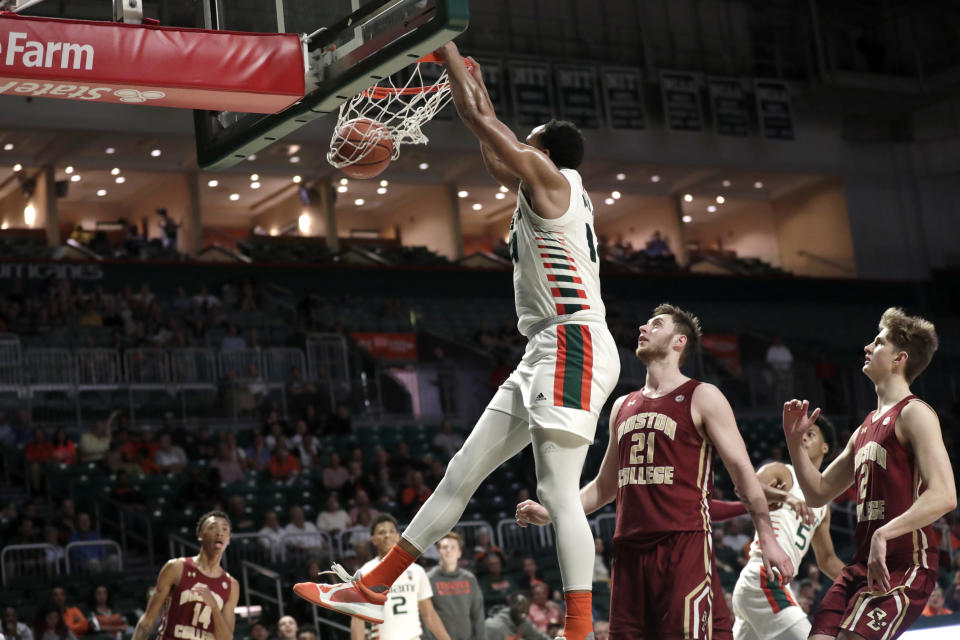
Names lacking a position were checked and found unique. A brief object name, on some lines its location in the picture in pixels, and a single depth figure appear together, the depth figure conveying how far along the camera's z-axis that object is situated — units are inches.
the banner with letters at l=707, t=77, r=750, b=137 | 1179.3
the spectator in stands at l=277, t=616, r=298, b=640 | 447.8
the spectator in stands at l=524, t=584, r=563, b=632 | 524.4
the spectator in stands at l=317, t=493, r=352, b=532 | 636.7
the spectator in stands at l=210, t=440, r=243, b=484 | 680.4
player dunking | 207.6
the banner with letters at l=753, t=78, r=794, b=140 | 1204.5
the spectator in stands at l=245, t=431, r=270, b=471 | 711.1
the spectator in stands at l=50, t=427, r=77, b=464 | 683.4
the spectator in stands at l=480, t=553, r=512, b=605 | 573.6
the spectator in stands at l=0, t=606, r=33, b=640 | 449.1
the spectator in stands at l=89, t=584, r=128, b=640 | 501.7
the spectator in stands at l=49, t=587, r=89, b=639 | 490.9
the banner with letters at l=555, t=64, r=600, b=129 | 1107.9
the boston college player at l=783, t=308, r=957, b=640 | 208.7
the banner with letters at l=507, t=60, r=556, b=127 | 1077.8
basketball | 253.3
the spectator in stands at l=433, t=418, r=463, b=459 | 796.1
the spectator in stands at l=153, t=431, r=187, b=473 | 686.5
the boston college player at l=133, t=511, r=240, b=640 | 330.0
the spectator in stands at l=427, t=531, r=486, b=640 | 410.6
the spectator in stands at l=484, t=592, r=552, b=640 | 474.6
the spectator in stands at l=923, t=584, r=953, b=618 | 569.3
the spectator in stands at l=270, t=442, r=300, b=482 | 698.2
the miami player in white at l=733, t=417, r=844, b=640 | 285.3
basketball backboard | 229.1
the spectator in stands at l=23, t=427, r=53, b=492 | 673.6
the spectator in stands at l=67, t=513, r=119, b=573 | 561.3
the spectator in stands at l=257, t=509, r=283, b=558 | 589.0
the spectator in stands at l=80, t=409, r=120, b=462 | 689.6
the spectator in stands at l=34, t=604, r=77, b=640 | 467.8
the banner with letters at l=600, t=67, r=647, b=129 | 1136.8
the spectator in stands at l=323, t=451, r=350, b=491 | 698.2
